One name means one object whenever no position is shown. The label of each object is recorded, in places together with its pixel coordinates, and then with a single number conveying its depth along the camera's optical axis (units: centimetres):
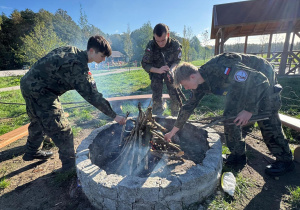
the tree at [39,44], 1332
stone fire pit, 174
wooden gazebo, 774
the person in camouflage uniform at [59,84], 225
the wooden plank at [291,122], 305
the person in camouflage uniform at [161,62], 390
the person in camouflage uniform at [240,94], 207
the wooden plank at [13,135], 329
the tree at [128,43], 2880
